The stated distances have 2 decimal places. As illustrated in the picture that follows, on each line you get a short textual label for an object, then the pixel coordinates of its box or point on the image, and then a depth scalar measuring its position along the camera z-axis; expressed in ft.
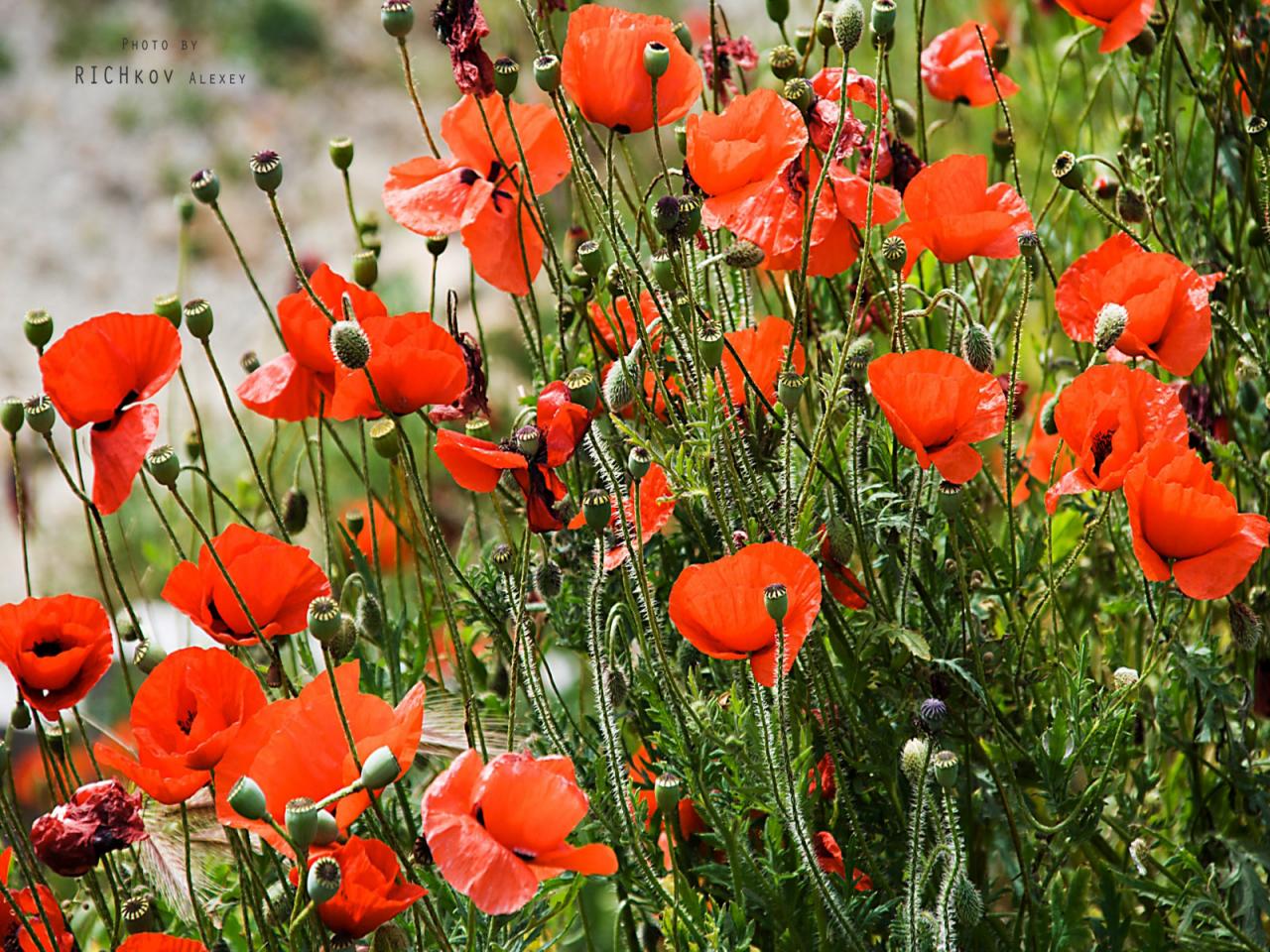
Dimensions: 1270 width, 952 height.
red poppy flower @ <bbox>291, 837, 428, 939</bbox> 7.47
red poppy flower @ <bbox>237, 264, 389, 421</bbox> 7.93
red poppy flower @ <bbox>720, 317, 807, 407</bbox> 7.95
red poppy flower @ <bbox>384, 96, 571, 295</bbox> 8.04
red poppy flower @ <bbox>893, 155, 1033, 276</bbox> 7.89
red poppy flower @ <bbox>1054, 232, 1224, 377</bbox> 7.86
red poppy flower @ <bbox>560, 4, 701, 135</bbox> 7.85
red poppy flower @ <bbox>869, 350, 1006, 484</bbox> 7.63
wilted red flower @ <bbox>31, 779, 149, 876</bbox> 7.60
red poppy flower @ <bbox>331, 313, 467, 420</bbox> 7.74
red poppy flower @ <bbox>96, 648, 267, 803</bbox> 7.57
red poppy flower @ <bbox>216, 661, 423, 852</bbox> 7.46
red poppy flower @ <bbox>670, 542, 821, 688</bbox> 7.52
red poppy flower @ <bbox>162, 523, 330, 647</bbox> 7.77
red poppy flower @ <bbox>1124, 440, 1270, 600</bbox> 7.57
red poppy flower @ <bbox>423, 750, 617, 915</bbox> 7.29
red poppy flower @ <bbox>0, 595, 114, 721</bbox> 7.73
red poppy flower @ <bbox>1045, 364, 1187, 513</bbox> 7.71
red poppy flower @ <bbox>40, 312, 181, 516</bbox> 7.81
